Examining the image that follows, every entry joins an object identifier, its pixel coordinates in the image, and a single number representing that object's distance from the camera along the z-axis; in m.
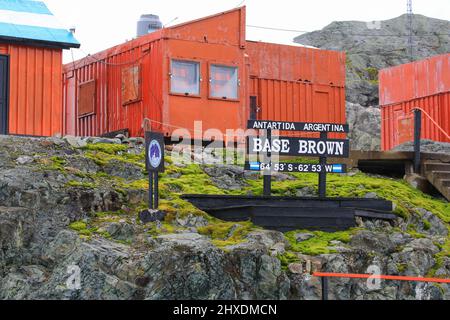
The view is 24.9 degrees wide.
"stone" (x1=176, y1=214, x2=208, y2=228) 19.14
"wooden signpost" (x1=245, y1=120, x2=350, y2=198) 20.70
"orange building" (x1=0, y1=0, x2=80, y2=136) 25.02
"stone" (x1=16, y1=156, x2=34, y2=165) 20.50
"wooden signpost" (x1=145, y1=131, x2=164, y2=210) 18.97
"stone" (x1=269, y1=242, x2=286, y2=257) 18.00
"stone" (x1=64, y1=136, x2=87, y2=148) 22.92
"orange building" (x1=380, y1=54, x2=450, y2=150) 32.12
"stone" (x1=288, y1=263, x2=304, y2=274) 17.77
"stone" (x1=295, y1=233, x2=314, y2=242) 19.58
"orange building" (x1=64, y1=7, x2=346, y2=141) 27.06
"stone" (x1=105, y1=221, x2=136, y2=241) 18.09
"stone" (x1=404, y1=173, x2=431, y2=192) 24.86
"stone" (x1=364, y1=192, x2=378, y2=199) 22.52
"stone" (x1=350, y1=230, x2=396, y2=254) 19.42
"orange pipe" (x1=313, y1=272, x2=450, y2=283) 14.91
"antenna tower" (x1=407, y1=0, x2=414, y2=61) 64.31
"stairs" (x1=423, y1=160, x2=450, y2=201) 24.36
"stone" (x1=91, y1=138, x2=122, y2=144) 24.26
